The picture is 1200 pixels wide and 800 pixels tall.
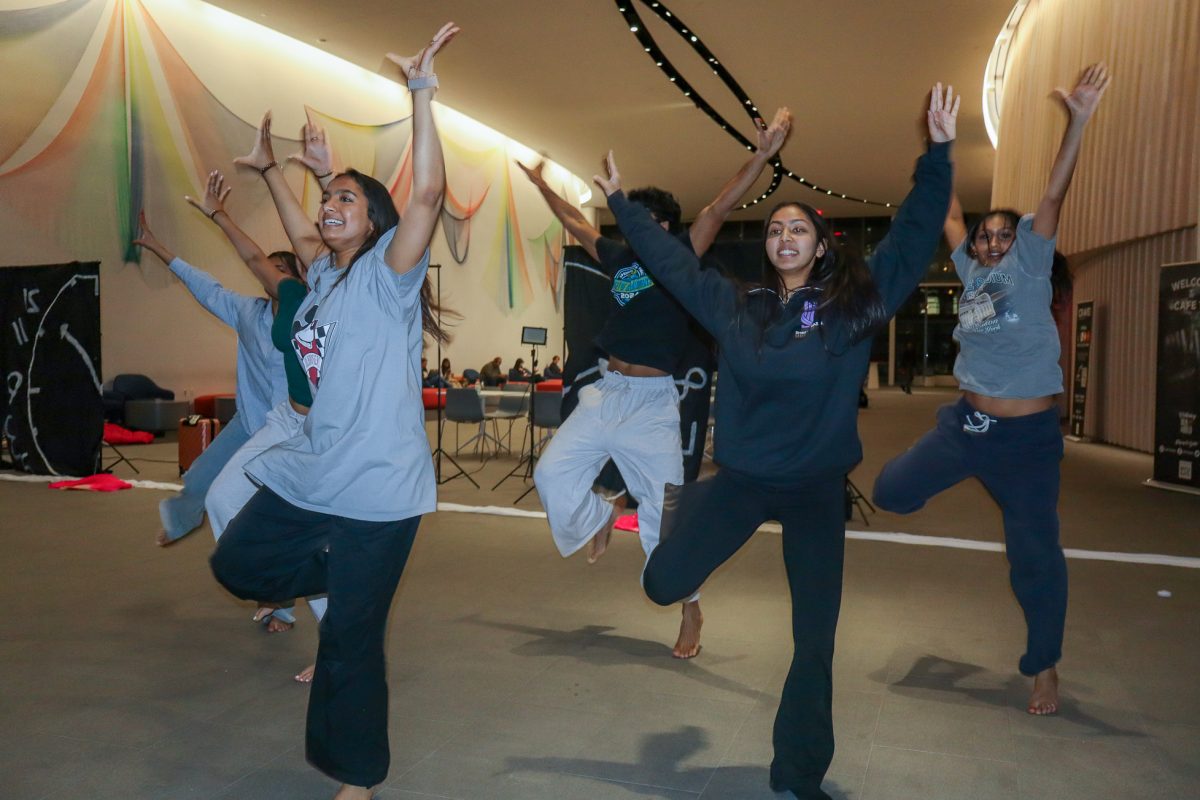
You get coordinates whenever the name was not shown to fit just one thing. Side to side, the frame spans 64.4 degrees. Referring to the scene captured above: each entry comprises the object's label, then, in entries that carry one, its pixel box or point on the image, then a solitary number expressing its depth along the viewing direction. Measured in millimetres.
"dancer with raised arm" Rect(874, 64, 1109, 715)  3107
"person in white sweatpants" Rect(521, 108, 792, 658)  3607
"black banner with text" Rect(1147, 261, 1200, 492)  8500
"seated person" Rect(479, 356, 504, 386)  17328
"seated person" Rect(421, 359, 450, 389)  12921
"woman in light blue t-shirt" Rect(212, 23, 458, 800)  2227
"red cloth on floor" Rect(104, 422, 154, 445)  10641
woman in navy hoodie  2348
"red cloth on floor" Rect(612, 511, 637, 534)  6117
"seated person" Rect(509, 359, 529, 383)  16442
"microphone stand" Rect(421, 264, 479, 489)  8330
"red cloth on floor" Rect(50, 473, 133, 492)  7688
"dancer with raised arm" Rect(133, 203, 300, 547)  3807
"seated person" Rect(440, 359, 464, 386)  15480
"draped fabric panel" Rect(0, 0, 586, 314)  10336
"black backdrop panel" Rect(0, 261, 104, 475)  8211
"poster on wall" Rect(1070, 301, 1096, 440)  13438
